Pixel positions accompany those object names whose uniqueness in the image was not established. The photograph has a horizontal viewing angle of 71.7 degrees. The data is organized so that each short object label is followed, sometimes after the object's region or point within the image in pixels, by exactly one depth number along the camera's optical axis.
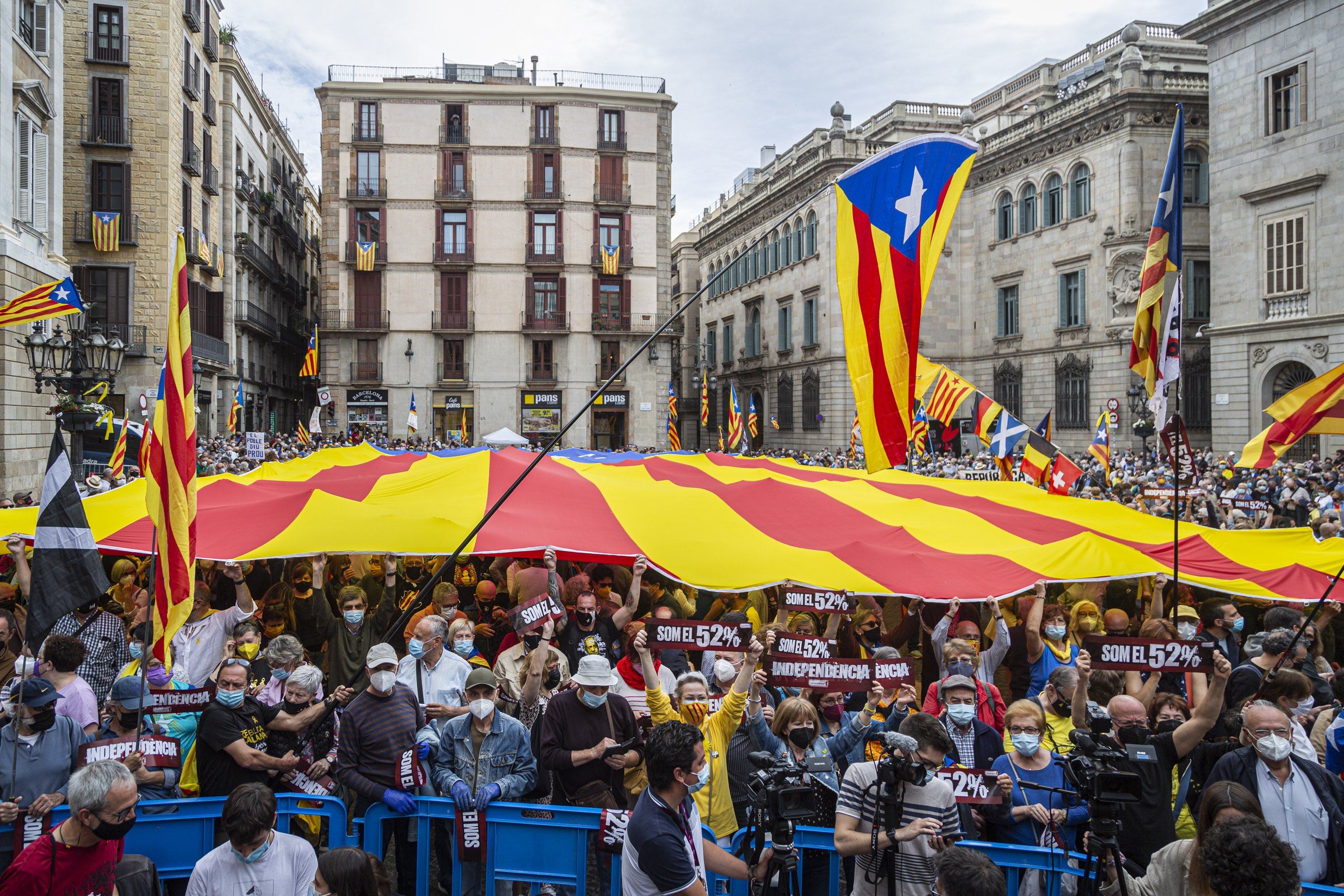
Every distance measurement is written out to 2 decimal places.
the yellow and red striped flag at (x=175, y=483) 5.17
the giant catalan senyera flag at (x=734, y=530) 7.89
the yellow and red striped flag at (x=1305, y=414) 8.94
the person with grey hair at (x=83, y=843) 3.65
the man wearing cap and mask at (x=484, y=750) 4.99
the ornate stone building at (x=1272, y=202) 24.59
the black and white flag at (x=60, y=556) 4.94
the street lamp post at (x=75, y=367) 11.31
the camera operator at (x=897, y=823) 3.93
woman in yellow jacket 4.90
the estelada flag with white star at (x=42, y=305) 10.57
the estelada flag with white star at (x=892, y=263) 7.05
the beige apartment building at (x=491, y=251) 40.22
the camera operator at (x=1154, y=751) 4.41
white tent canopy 28.53
